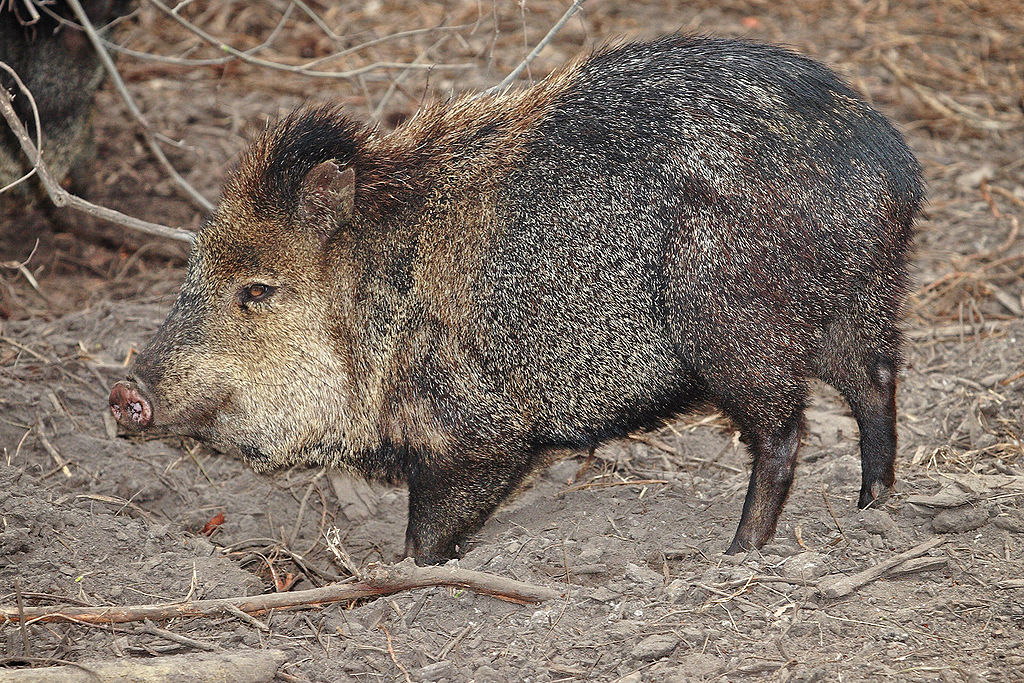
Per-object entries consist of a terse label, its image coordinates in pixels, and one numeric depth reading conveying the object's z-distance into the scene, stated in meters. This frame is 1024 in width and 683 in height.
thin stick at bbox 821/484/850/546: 7.32
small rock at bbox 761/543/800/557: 7.23
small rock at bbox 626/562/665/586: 6.95
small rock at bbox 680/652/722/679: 5.98
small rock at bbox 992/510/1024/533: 7.12
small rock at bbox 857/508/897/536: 7.29
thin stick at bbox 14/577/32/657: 6.29
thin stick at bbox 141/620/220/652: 6.59
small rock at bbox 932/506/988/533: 7.20
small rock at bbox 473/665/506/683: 6.27
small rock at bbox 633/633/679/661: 6.20
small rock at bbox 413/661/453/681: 6.39
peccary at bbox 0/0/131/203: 11.46
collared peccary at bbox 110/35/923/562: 6.95
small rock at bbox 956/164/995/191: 13.02
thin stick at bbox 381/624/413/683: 6.42
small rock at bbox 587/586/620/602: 6.82
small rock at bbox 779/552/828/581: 6.85
